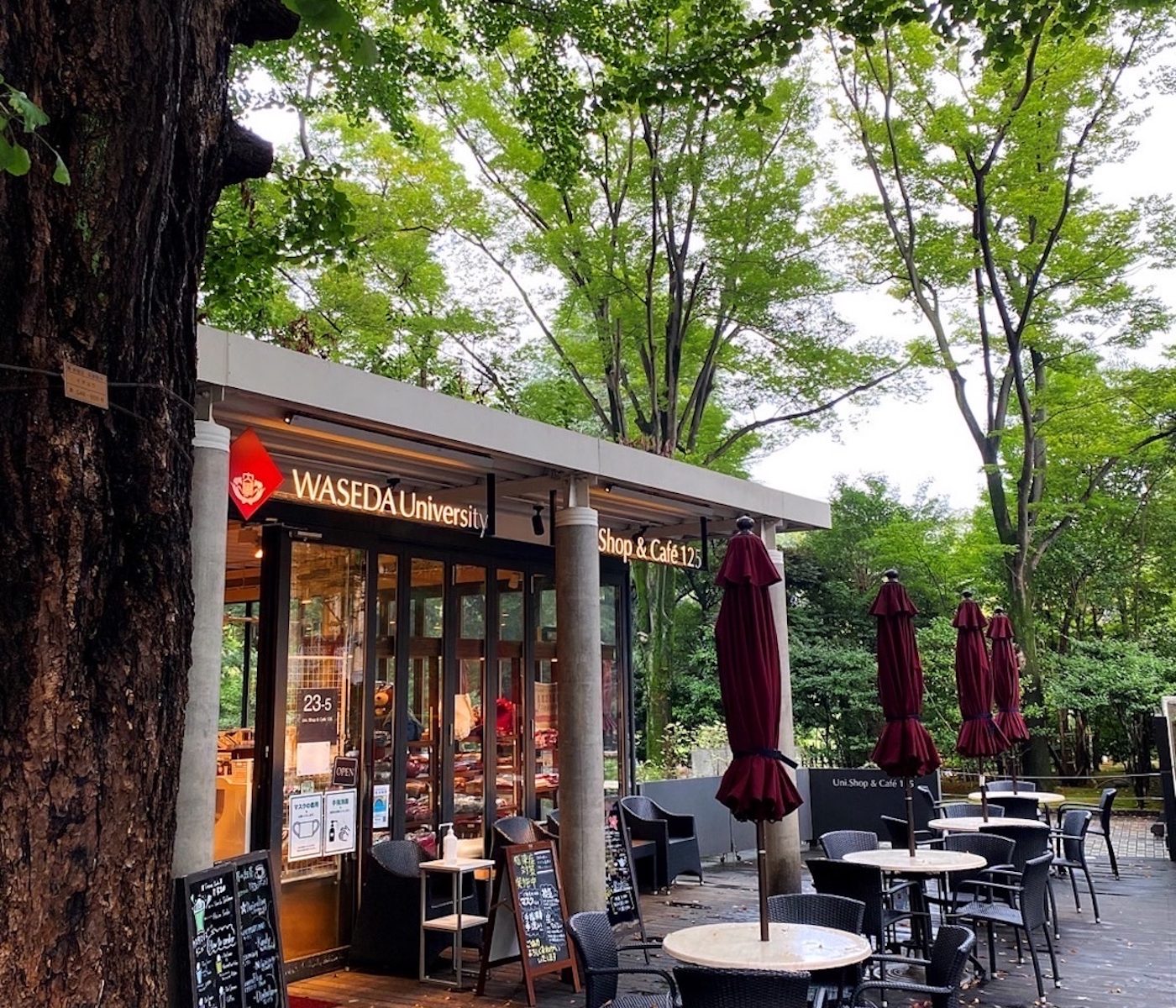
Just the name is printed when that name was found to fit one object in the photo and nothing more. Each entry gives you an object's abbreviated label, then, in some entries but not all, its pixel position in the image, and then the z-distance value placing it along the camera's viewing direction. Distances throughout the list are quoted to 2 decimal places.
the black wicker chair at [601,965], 4.71
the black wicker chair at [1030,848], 7.39
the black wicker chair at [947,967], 4.40
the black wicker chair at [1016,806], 10.59
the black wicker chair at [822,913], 5.29
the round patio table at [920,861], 6.51
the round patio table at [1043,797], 10.70
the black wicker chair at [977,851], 7.36
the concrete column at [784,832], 9.39
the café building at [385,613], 5.68
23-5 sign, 7.60
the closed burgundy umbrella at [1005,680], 10.53
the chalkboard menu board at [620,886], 7.98
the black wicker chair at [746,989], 4.02
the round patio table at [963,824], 8.88
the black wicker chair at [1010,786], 12.11
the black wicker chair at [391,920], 7.32
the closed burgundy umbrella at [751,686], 5.09
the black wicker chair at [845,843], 7.46
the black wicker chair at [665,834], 10.52
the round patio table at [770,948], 4.44
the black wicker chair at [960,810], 10.41
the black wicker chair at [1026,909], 6.42
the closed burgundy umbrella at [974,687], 9.41
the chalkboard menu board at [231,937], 4.89
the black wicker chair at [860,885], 6.16
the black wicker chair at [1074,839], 8.89
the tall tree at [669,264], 15.92
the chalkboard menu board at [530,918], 6.61
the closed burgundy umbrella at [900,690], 7.39
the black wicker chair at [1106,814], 10.41
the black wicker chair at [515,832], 8.27
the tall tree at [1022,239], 16.08
